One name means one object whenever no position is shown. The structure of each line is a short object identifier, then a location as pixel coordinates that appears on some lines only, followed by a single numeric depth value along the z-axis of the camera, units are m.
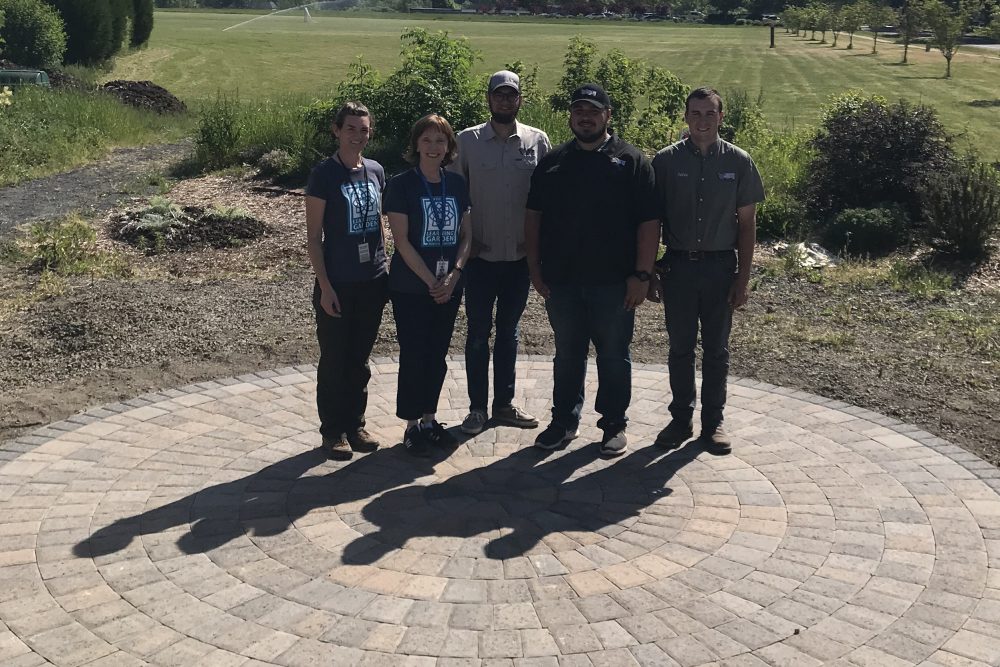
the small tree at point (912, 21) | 45.23
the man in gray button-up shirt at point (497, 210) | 5.72
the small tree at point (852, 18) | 58.56
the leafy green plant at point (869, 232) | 11.29
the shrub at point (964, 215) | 10.47
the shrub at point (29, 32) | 30.58
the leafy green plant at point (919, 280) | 9.59
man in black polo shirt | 5.47
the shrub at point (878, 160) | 12.20
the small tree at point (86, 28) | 34.78
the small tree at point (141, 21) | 43.76
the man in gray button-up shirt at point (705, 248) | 5.58
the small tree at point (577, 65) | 17.67
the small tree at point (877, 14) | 59.25
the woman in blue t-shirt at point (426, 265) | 5.50
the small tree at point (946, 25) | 38.41
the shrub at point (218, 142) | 15.93
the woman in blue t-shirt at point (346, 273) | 5.41
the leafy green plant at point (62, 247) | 10.17
